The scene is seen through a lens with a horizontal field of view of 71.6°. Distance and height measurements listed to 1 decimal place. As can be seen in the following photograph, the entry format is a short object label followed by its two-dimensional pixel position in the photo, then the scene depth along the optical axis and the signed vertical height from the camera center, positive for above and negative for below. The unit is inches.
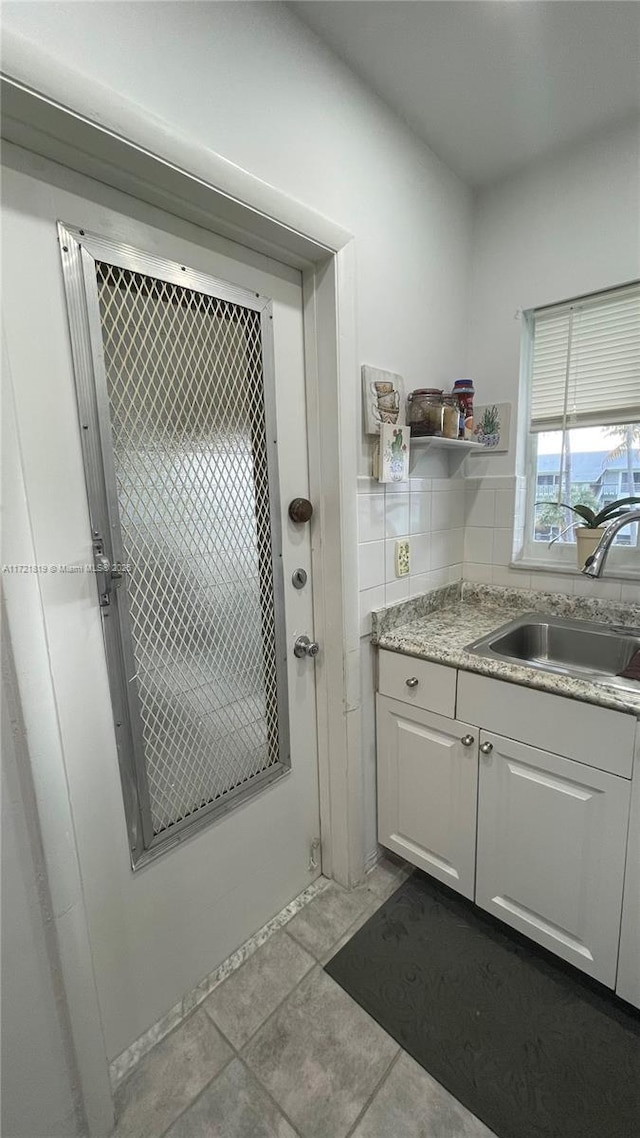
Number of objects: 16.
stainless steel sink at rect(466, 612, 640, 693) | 56.1 -20.5
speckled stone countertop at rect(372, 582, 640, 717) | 43.5 -18.5
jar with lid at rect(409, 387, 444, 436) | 56.7 +10.4
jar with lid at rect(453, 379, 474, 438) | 62.1 +12.5
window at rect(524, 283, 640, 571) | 60.1 +9.9
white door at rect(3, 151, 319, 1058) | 33.2 -10.5
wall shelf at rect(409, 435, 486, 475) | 56.9 +6.3
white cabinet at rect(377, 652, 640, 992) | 42.5 -34.1
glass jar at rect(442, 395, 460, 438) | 57.3 +9.3
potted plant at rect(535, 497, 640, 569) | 58.6 -4.9
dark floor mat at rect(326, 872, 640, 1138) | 38.9 -53.3
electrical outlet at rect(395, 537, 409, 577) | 60.4 -8.9
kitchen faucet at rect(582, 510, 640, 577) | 52.4 -6.9
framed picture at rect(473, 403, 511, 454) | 67.4 +9.8
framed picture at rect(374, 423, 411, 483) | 53.2 +4.6
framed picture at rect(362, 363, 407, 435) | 52.6 +11.3
